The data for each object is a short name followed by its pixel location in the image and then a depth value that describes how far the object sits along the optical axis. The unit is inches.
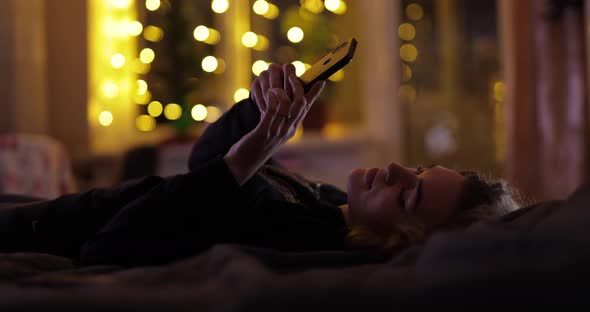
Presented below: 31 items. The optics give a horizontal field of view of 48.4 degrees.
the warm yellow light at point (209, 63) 152.5
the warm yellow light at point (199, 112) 149.9
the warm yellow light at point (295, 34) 150.7
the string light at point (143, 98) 150.0
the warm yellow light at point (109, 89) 142.6
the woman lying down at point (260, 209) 35.2
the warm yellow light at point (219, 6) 150.0
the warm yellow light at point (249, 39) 152.0
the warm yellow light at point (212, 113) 151.6
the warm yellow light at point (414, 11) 150.5
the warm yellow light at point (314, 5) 151.6
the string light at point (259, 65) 153.4
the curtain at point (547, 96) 93.3
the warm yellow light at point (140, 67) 147.8
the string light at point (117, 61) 143.6
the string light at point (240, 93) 150.3
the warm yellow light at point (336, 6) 152.5
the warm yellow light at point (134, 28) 145.5
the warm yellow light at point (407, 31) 150.0
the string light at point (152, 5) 149.4
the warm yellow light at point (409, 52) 150.5
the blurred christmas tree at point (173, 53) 149.7
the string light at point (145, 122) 151.9
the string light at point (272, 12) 153.1
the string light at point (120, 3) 143.9
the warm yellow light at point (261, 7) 152.2
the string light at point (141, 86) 148.5
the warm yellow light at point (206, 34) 151.9
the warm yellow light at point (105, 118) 142.7
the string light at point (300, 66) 147.6
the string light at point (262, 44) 153.3
